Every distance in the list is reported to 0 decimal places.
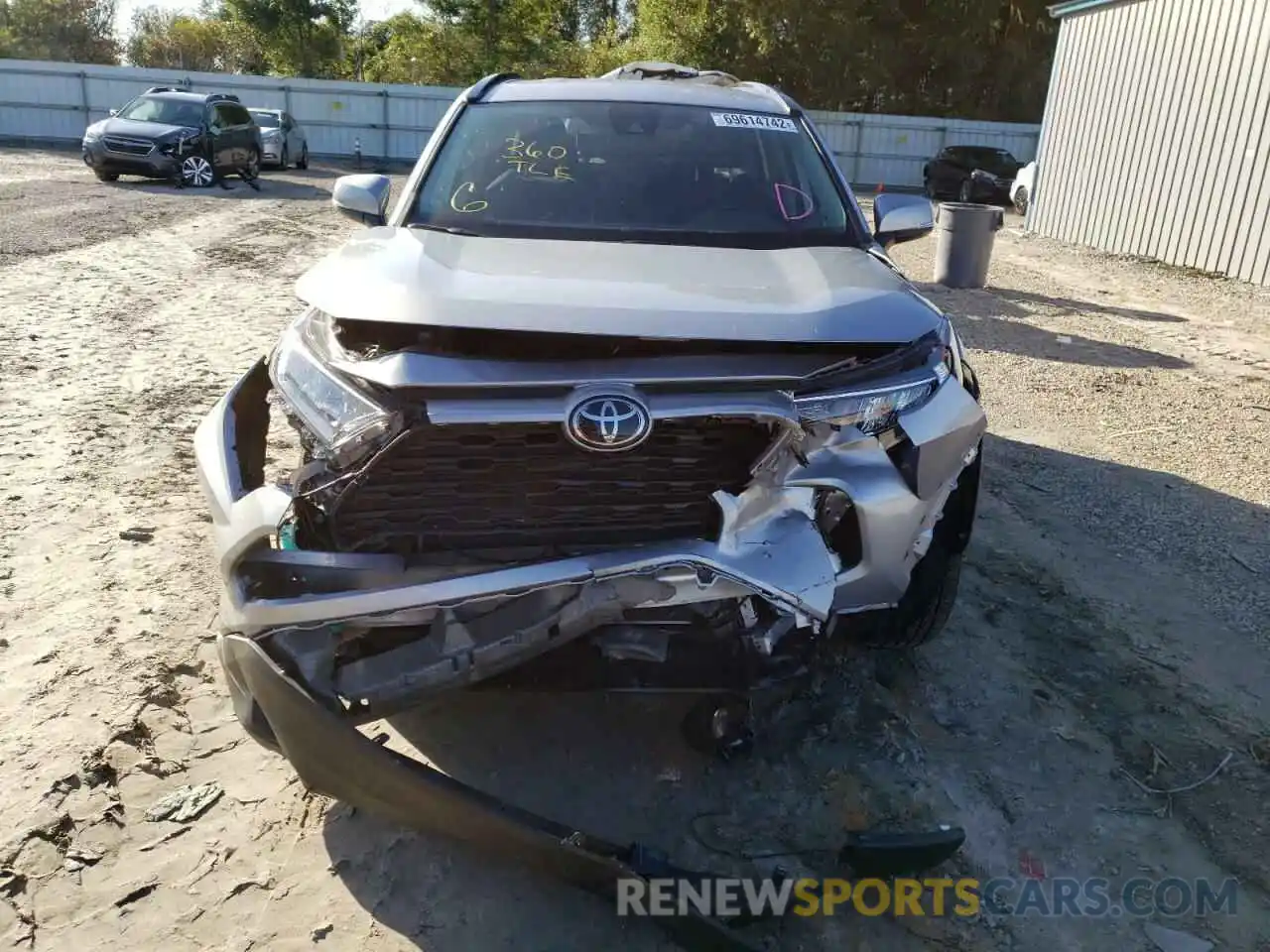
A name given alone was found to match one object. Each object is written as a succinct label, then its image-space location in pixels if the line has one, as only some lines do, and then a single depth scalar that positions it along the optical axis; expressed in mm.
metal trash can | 10750
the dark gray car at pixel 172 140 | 16141
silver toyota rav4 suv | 2137
